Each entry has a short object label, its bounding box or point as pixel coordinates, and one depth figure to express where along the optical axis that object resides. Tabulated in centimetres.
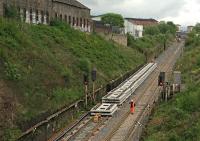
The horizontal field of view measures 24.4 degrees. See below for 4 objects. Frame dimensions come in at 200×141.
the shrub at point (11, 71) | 3069
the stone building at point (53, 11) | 4675
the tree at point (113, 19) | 14075
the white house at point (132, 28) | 14762
